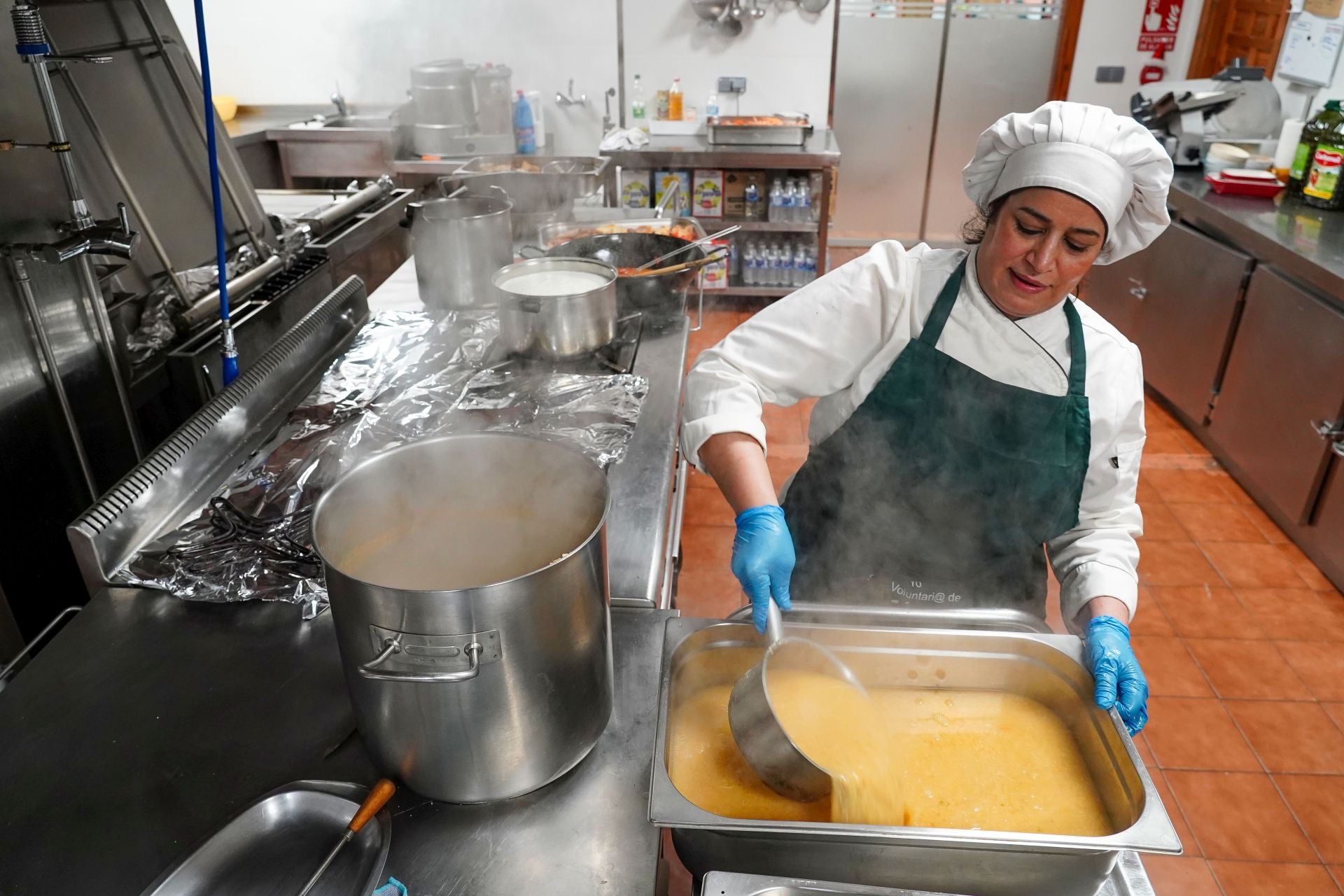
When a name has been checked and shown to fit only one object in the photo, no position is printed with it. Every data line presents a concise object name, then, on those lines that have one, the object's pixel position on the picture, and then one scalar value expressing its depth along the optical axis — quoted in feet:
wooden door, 15.21
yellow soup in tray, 3.36
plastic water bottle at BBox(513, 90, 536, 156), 16.12
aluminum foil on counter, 4.33
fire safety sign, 17.94
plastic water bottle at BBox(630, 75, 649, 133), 17.13
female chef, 4.46
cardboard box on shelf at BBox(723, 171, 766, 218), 16.25
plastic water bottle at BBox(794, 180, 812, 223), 15.96
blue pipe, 6.15
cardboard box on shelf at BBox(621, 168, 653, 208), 16.08
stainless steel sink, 16.15
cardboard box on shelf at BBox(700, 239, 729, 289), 16.35
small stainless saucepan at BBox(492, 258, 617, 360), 6.25
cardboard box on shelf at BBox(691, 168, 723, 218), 16.06
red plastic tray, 11.72
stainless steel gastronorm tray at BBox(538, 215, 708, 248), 8.98
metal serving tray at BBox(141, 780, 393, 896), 2.99
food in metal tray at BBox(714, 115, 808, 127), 15.43
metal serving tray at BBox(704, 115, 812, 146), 15.42
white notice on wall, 12.61
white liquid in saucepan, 6.84
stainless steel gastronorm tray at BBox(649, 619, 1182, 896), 2.70
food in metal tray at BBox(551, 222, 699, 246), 9.04
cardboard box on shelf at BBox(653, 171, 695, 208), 15.99
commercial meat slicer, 13.24
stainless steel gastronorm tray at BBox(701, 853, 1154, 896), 2.72
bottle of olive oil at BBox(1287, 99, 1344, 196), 11.09
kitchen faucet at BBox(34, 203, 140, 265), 5.24
